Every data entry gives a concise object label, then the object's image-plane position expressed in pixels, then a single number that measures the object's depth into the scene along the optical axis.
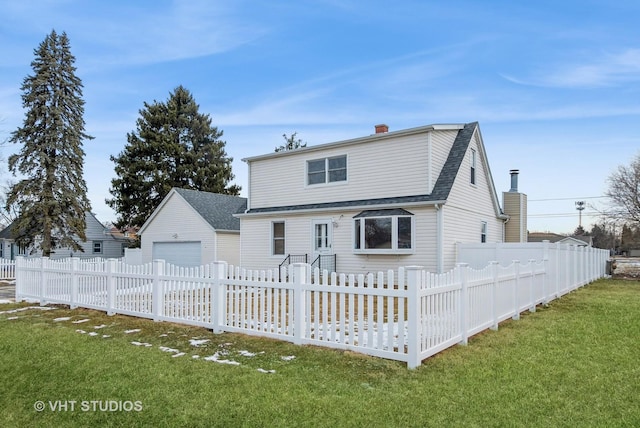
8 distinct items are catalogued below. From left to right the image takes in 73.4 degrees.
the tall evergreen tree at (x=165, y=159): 37.22
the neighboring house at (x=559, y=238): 43.34
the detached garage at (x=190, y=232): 21.73
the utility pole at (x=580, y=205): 60.66
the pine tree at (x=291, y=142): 45.56
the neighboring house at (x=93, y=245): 34.97
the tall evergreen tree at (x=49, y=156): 25.55
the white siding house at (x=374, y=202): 14.75
